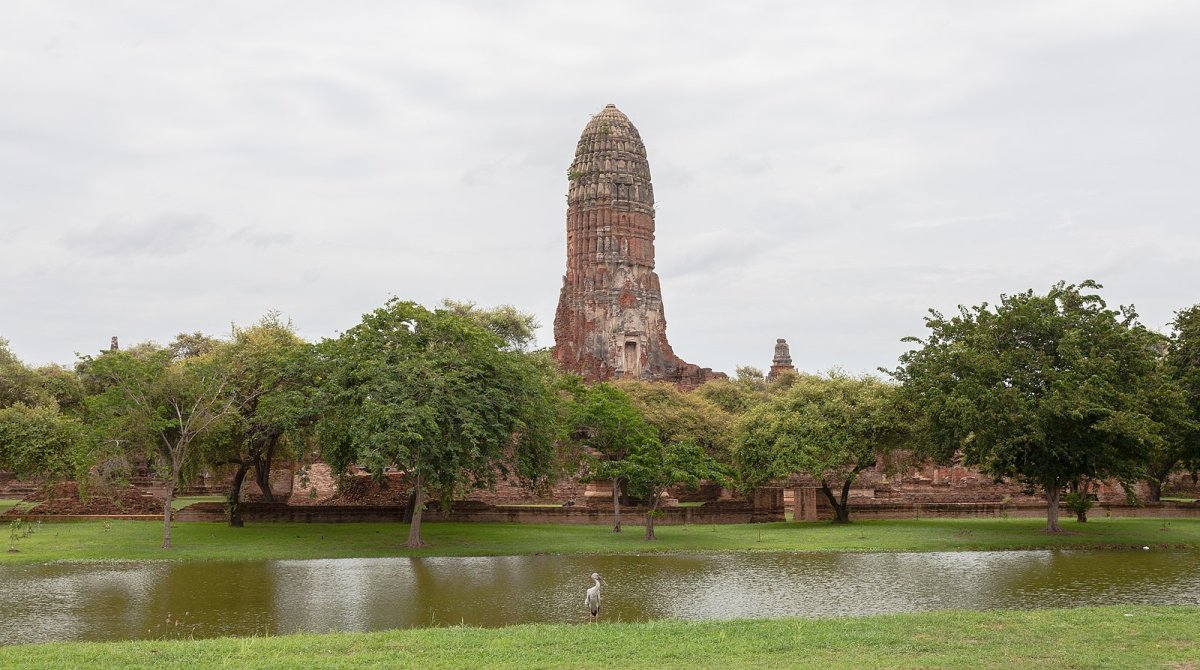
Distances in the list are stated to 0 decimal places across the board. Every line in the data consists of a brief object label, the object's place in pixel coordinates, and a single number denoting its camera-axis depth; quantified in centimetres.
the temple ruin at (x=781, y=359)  10794
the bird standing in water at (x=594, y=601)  1723
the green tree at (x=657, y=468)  3306
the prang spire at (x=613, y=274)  9706
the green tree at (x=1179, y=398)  3200
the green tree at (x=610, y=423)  3497
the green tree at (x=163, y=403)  2998
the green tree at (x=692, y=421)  5159
